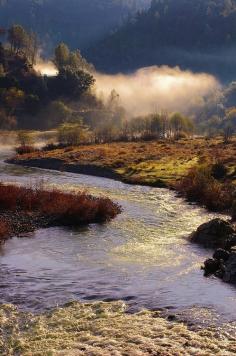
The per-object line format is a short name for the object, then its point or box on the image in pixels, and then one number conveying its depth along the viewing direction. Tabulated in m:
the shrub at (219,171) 80.40
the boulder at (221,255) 36.69
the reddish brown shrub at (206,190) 61.31
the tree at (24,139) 158.75
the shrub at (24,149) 143.38
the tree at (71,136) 163.82
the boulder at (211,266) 35.12
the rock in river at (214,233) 43.17
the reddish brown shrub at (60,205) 50.41
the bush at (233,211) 52.78
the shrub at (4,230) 42.59
